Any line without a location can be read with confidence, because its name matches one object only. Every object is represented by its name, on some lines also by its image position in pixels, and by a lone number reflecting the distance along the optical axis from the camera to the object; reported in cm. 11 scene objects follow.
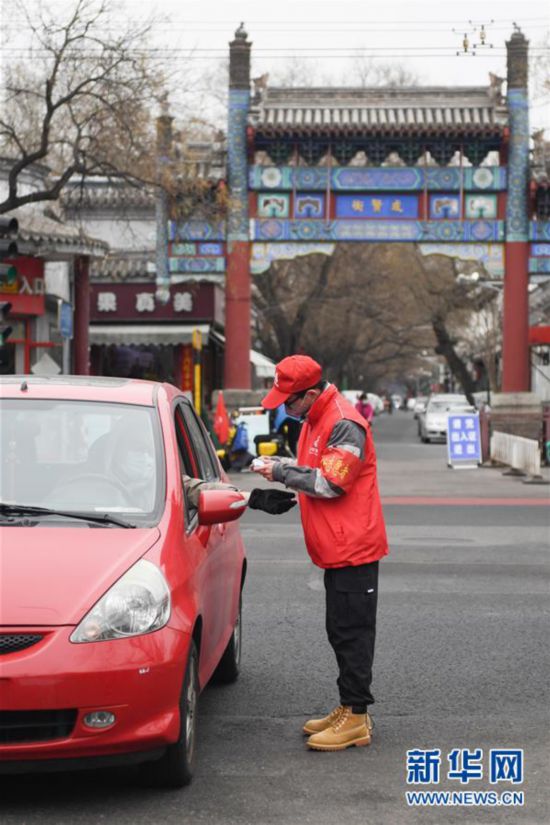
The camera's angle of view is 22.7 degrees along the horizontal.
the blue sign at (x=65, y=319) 2842
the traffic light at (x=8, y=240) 1530
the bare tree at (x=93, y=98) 2199
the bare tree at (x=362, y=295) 5181
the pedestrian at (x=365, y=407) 4116
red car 503
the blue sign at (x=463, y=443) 2995
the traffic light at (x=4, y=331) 1642
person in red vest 621
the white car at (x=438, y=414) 4734
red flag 2762
